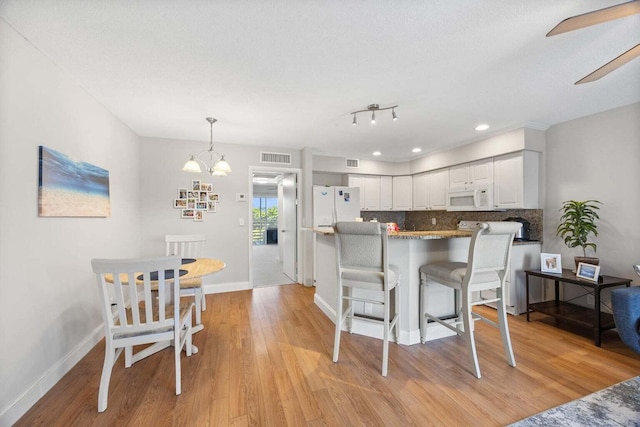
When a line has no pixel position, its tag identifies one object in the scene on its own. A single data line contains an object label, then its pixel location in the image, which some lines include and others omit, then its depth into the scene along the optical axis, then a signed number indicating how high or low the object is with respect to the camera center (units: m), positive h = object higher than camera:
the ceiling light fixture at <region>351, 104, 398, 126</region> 2.72 +1.14
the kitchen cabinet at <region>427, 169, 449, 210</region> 4.55 +0.45
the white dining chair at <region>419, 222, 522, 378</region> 1.94 -0.49
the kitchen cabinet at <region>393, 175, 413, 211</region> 5.36 +0.42
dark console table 2.44 -1.09
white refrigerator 4.39 +0.15
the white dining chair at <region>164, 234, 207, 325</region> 3.24 -0.46
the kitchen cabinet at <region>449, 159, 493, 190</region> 3.81 +0.62
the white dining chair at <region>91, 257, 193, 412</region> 1.58 -0.67
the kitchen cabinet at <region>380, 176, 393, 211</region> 5.32 +0.42
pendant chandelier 2.78 +0.52
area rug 1.51 -1.24
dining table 1.99 -0.51
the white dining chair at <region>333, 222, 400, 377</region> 1.99 -0.41
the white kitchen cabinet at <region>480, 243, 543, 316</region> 3.16 -0.83
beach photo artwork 1.82 +0.22
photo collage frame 3.92 +0.20
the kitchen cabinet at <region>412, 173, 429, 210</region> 4.96 +0.43
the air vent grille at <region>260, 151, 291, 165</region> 4.31 +0.95
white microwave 3.70 +0.22
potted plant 2.84 -0.14
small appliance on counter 3.44 -0.26
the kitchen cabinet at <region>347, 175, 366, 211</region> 5.11 +0.60
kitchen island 2.41 -0.61
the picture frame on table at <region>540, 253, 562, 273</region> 2.92 -0.59
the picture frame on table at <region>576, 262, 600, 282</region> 2.59 -0.61
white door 4.70 -0.24
